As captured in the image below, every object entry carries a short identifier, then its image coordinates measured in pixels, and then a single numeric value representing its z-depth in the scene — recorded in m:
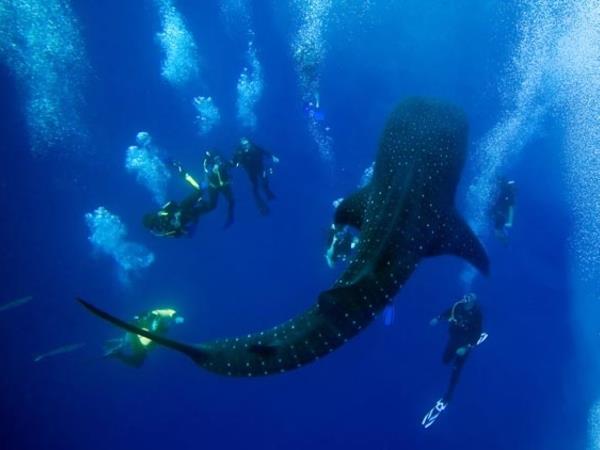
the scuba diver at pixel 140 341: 9.95
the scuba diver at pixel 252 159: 11.82
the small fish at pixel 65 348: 15.00
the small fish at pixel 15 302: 16.52
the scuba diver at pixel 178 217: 9.27
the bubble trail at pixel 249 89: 25.45
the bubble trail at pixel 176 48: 26.16
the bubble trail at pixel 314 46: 24.83
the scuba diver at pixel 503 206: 12.12
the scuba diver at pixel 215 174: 10.70
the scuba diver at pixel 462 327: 11.56
